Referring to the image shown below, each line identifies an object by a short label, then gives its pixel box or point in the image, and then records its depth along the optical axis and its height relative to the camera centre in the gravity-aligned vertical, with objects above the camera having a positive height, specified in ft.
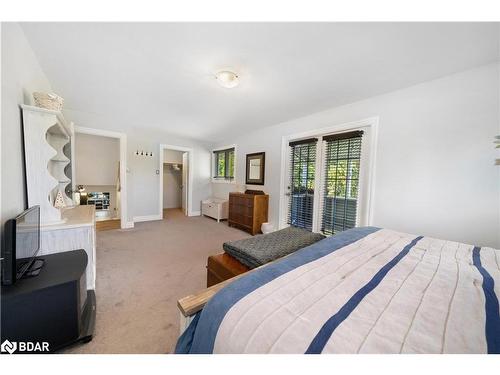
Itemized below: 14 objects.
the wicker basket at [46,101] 4.89 +1.97
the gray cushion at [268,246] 4.56 -1.93
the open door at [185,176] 17.70 -0.03
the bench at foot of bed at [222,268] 4.61 -2.41
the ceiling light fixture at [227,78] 6.04 +3.41
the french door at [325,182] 8.71 -0.14
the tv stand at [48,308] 3.16 -2.54
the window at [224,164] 16.48 +1.22
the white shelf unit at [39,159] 4.65 +0.35
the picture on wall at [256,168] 13.07 +0.71
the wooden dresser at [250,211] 12.30 -2.38
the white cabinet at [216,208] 15.69 -2.84
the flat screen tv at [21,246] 3.16 -1.50
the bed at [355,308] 1.77 -1.55
